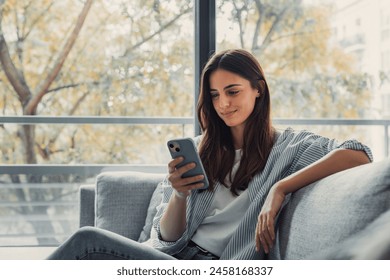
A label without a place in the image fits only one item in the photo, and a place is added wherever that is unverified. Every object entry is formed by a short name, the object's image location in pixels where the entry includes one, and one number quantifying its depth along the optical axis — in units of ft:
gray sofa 4.21
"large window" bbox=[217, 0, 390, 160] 11.12
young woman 5.14
